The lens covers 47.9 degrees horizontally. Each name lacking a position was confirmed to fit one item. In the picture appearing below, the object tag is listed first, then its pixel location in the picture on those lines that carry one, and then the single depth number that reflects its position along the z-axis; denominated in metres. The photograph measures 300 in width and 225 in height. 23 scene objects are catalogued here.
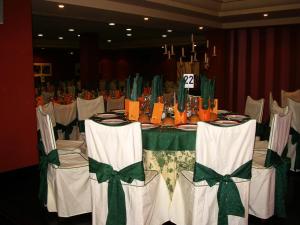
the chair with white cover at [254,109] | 4.91
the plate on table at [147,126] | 3.42
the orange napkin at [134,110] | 3.81
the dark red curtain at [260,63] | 9.16
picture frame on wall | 17.53
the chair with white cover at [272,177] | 3.29
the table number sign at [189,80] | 4.06
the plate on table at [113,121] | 3.73
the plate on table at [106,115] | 4.12
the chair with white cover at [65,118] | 5.72
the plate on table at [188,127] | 3.38
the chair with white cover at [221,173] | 2.82
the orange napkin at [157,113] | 3.75
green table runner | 3.24
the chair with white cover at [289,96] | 6.67
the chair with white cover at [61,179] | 3.40
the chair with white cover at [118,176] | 2.84
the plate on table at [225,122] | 3.57
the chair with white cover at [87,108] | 5.30
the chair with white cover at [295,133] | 4.91
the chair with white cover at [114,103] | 7.56
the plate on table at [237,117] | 3.96
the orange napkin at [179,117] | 3.74
